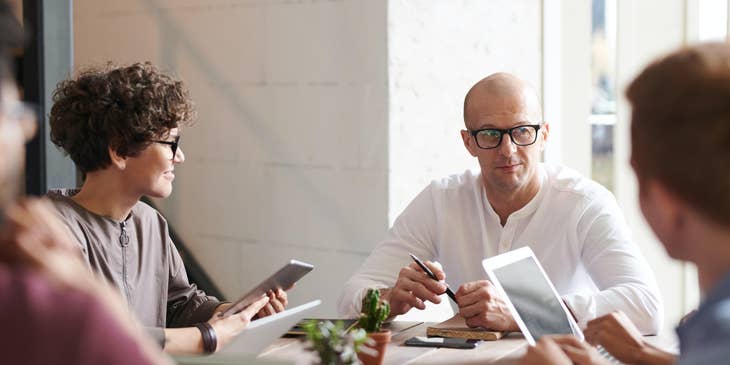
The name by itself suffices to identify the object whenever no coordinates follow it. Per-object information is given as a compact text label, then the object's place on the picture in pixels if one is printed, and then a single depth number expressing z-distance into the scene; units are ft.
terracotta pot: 6.52
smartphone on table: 7.53
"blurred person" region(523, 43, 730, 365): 4.15
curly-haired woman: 8.01
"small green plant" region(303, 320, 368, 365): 5.61
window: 20.01
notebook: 7.72
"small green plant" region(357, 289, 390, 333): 6.65
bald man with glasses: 9.00
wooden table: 7.09
